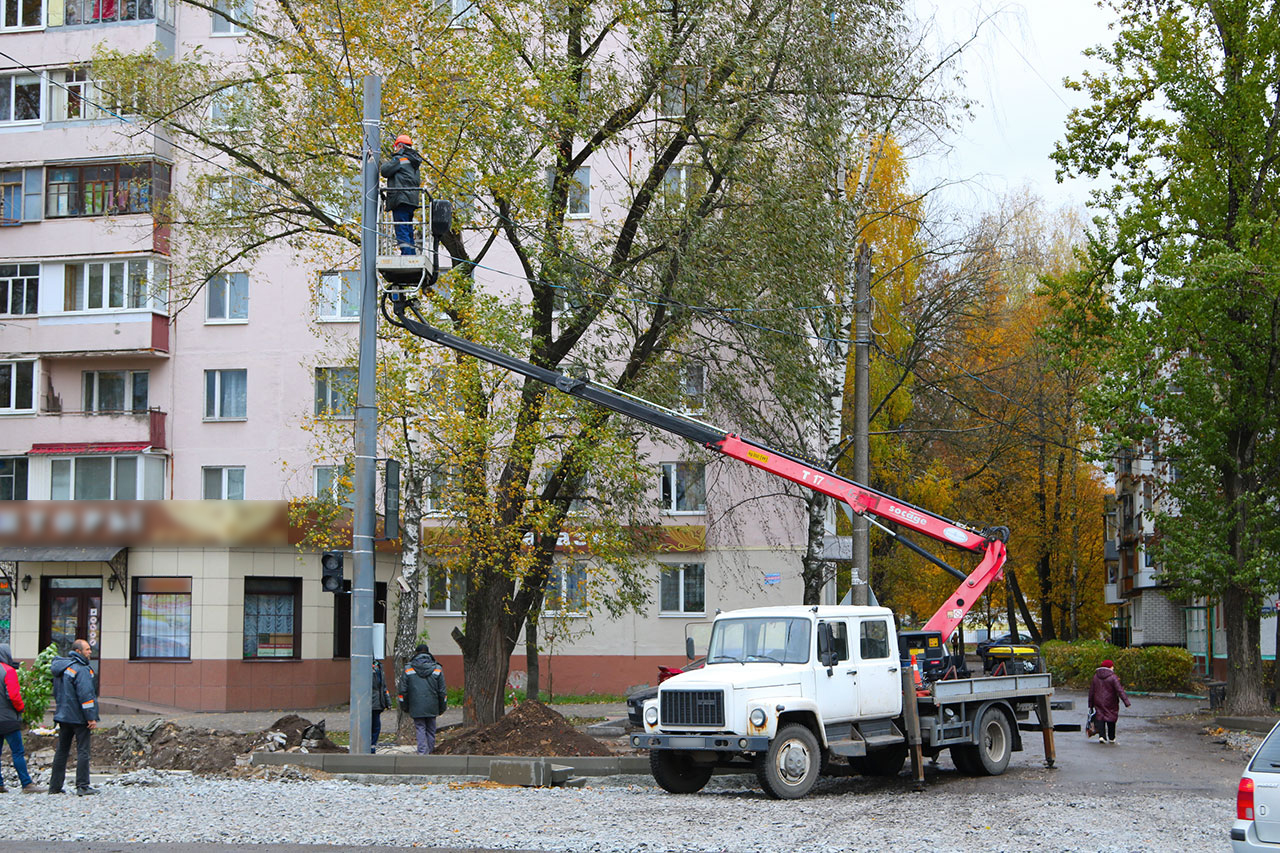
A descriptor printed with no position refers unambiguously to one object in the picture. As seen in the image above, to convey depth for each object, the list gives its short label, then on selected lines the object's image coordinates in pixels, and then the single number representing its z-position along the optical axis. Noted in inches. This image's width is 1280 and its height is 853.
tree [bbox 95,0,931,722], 813.2
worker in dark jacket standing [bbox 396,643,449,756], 730.2
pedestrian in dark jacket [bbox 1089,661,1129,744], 900.0
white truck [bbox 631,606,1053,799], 593.9
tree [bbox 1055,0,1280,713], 1093.1
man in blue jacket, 589.3
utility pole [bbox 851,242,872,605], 845.8
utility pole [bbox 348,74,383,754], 678.5
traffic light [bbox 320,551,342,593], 666.2
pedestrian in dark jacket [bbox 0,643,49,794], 597.9
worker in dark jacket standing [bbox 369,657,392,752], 753.6
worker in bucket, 666.2
